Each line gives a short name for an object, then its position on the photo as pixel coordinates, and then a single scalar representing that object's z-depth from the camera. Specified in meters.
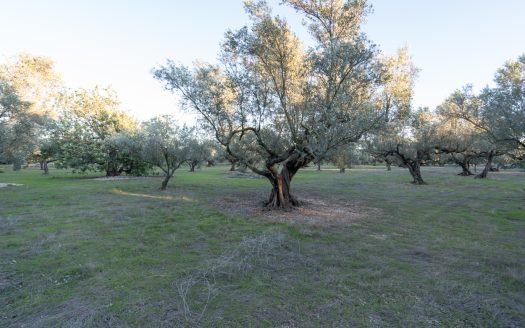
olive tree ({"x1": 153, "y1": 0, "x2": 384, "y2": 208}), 13.49
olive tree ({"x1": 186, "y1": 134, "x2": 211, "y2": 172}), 25.17
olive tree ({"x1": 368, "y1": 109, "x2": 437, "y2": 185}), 32.06
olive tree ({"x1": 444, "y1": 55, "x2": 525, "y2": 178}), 15.60
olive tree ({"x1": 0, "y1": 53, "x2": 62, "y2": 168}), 27.20
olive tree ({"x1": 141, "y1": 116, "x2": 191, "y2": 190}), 25.22
